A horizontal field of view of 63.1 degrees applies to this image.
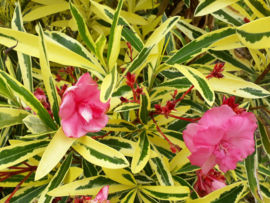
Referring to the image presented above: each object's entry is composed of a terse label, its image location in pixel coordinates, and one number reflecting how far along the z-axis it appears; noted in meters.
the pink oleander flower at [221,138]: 0.50
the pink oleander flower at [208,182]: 0.67
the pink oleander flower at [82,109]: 0.44
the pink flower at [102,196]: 0.50
